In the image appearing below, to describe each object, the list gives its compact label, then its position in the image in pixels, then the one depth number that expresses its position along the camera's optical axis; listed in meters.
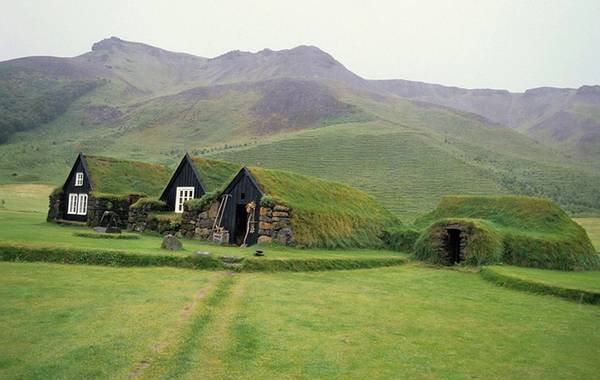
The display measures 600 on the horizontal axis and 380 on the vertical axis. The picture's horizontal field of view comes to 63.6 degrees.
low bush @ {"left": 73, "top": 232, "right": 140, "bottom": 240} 25.14
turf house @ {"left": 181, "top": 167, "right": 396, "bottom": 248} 25.72
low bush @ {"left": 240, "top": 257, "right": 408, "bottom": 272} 19.17
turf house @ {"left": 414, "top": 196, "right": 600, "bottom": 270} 24.52
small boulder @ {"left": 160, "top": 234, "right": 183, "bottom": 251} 20.81
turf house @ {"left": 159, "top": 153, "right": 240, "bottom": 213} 33.28
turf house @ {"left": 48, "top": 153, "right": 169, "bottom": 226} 34.31
